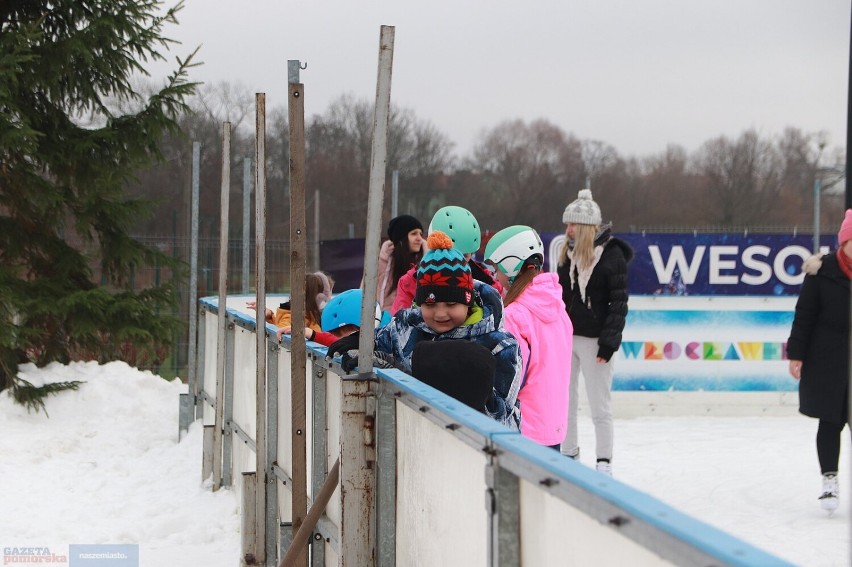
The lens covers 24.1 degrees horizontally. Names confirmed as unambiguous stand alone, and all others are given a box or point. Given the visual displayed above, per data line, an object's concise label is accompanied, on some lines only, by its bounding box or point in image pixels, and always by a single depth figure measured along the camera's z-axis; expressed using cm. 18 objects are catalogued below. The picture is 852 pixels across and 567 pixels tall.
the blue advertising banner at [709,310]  2080
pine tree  2024
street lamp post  2274
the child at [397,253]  1039
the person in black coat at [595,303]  1306
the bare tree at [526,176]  5436
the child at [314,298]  1144
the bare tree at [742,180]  5587
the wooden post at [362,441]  607
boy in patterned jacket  618
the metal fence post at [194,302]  1823
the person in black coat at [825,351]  1138
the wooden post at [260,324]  941
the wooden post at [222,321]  1371
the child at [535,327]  804
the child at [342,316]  864
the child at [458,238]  846
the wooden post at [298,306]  766
